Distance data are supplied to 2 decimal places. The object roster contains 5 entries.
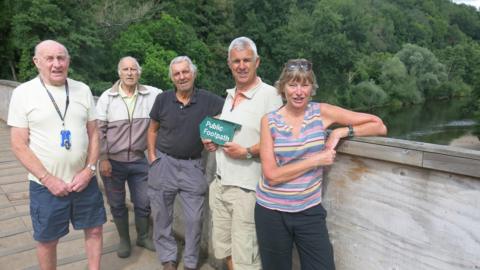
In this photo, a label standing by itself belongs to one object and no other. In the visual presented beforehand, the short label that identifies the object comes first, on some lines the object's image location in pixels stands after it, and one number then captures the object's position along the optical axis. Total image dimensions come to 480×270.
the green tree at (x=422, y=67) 58.97
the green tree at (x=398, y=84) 54.31
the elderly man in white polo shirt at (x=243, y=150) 2.60
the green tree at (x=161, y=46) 28.31
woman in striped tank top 2.25
